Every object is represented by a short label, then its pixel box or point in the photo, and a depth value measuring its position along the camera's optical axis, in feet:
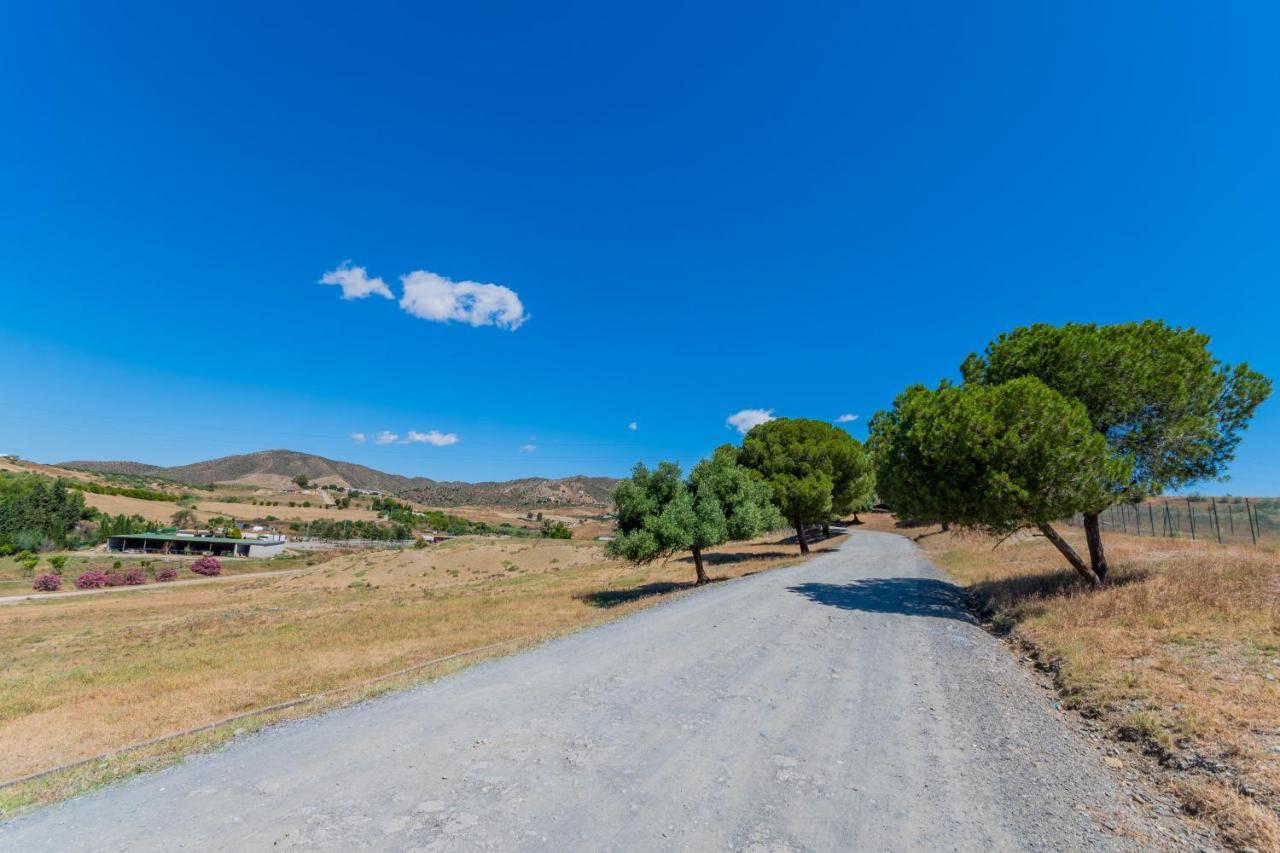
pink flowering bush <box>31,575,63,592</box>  175.22
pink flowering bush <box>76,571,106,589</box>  182.39
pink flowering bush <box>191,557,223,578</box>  219.20
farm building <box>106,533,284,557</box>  282.97
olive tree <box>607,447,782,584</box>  76.95
